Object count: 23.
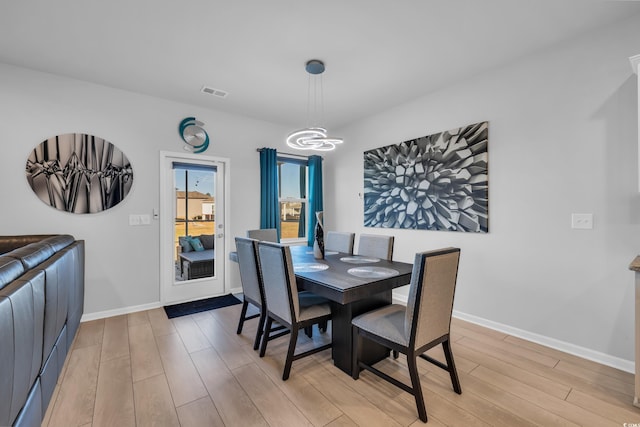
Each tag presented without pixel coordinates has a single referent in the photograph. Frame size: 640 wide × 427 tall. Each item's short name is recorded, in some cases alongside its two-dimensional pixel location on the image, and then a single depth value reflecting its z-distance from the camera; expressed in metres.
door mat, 3.39
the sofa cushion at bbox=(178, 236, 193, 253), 3.81
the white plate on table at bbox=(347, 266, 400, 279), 2.07
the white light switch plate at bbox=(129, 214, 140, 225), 3.40
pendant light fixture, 2.75
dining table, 1.86
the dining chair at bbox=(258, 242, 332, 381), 1.99
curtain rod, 4.35
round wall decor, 3.71
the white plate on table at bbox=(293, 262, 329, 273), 2.28
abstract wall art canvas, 2.99
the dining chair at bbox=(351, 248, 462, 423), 1.62
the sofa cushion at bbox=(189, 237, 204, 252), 3.92
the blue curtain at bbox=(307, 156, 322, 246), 4.87
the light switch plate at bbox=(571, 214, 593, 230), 2.32
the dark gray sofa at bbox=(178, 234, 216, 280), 3.83
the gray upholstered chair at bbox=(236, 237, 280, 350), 2.40
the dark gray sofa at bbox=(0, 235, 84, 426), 1.02
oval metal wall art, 2.92
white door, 3.63
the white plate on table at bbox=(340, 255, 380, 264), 2.61
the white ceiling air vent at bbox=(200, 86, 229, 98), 3.31
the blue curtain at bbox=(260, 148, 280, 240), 4.34
